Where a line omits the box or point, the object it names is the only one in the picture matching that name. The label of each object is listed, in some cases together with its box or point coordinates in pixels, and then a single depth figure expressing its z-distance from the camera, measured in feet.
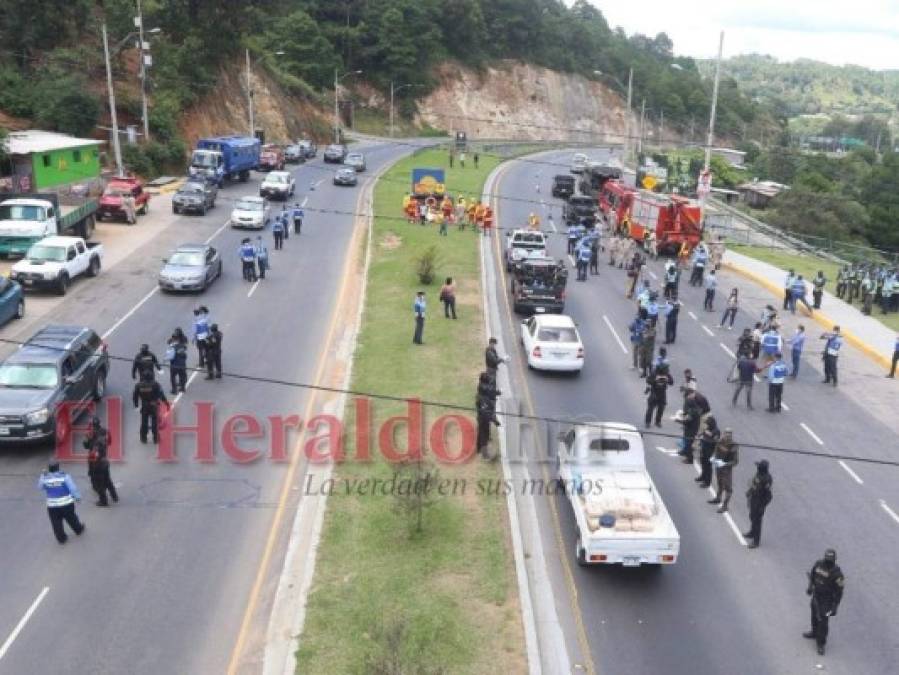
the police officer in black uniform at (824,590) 37.14
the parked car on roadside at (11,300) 81.20
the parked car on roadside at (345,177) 188.34
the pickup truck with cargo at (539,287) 89.71
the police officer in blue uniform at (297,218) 131.13
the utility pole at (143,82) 173.99
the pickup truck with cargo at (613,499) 41.83
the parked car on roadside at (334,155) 231.91
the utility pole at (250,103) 223.38
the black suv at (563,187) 196.54
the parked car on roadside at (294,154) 229.68
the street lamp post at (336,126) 298.15
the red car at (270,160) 202.90
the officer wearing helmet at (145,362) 58.08
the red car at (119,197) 133.69
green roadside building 127.65
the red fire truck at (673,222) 129.70
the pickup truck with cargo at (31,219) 104.68
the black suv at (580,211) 152.76
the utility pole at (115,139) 149.07
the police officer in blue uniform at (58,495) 43.57
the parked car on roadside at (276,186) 160.76
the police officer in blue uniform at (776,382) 67.10
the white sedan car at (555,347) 72.69
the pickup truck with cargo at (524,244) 110.11
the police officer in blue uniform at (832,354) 76.02
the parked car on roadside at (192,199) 142.10
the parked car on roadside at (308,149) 237.86
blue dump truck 172.24
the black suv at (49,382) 53.62
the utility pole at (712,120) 125.12
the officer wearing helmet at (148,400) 56.29
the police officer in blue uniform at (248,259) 102.17
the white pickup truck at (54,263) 91.91
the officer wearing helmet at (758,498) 45.44
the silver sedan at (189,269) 94.68
